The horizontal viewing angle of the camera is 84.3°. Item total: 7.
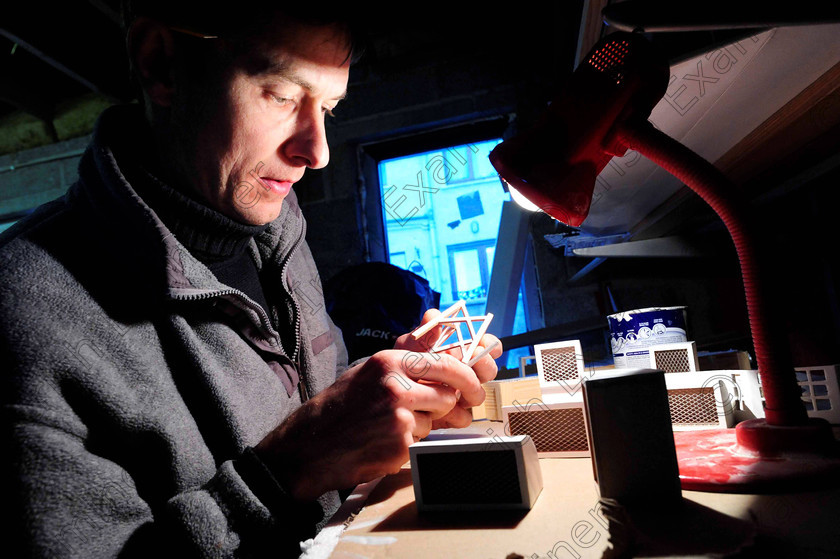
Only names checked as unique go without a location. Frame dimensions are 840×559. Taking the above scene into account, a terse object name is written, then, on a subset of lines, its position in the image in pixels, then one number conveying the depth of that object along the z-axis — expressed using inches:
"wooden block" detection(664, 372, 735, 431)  30.8
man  24.1
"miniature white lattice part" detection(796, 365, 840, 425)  29.1
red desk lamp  21.1
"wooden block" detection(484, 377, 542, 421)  36.8
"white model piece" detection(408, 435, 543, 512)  21.0
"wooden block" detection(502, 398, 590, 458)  28.7
